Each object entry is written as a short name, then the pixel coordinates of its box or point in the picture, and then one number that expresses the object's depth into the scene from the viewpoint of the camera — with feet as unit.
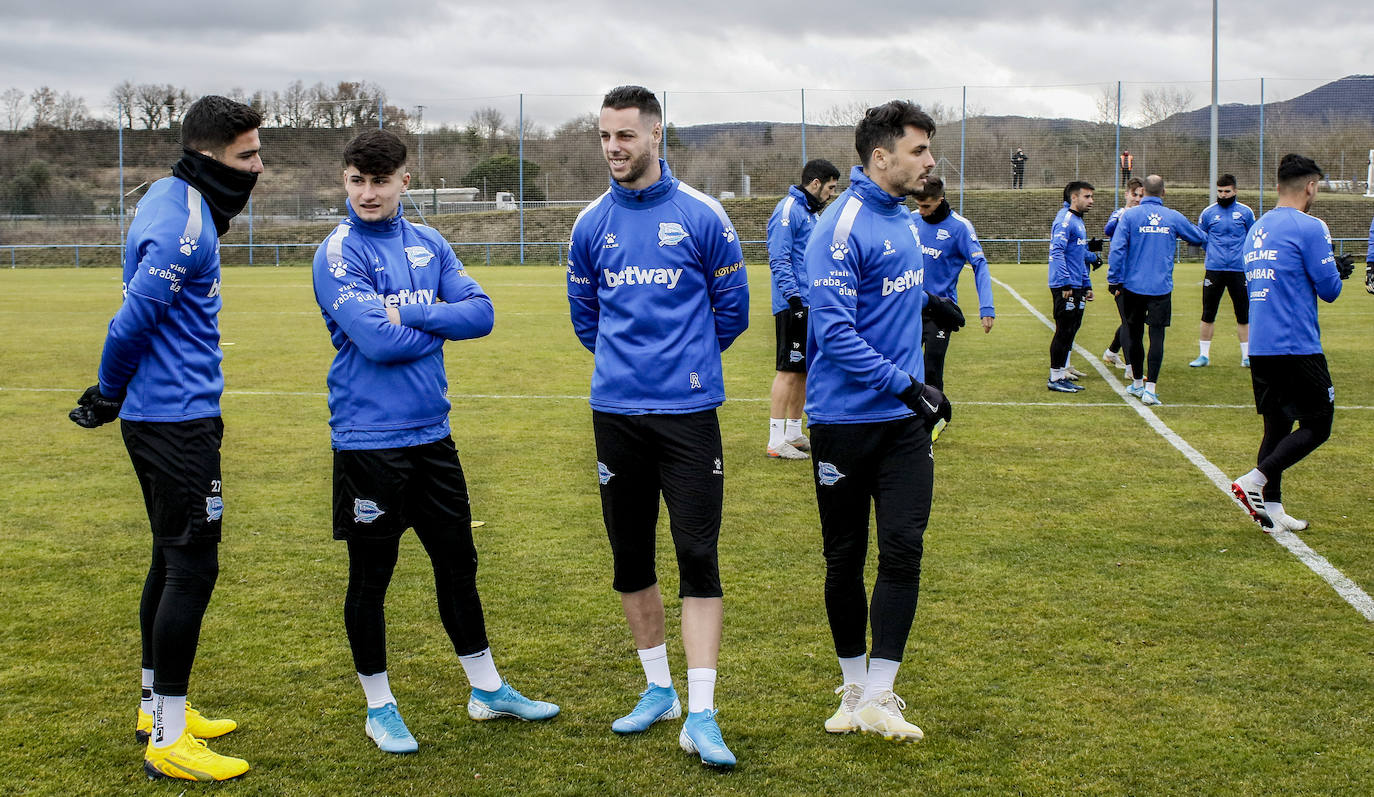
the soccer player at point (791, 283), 27.53
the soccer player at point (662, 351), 12.76
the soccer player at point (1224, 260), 44.29
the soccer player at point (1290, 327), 21.38
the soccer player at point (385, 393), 12.55
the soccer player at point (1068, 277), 39.45
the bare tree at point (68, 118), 165.68
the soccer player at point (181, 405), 12.26
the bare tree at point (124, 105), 148.77
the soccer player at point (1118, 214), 43.86
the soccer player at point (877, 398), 13.00
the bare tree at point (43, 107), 169.27
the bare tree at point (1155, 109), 132.67
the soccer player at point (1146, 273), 36.40
